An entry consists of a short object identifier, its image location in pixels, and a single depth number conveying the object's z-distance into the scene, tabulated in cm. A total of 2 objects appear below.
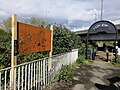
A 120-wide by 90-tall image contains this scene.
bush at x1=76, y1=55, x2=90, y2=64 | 738
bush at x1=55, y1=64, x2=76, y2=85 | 374
